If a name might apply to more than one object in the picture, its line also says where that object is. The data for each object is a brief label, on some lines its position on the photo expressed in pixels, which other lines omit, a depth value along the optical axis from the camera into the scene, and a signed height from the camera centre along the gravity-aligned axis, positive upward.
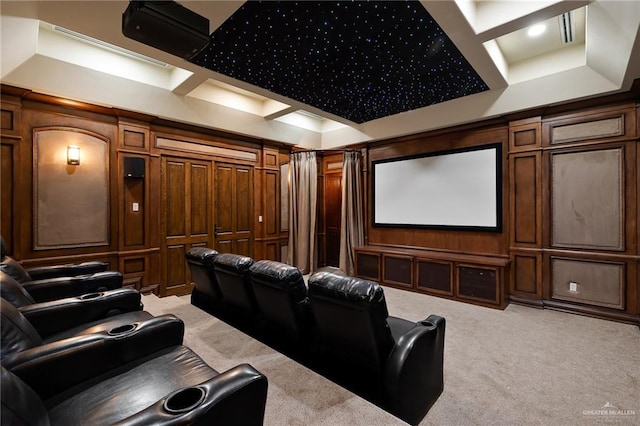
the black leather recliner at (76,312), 1.86 -0.67
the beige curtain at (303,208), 5.82 +0.11
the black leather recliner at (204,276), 2.72 -0.60
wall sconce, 3.45 +0.70
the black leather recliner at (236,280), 2.32 -0.54
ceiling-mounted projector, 1.70 +1.14
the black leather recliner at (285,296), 1.94 -0.56
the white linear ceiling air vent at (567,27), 2.90 +1.94
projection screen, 4.27 +0.37
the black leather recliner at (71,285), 2.41 -0.61
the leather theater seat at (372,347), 1.58 -0.78
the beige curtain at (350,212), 5.65 +0.03
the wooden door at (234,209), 4.88 +0.09
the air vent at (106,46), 3.24 +2.00
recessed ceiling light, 3.10 +1.96
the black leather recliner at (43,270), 2.39 -0.53
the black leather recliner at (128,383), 0.94 -0.69
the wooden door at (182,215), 4.29 -0.01
